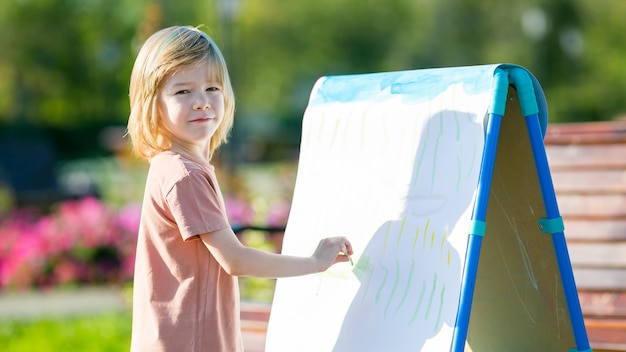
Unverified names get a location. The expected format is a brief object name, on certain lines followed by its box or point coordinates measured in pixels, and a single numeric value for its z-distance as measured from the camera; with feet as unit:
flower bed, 44.99
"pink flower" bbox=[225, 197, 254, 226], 42.13
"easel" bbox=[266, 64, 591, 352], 13.84
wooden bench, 19.92
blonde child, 13.03
